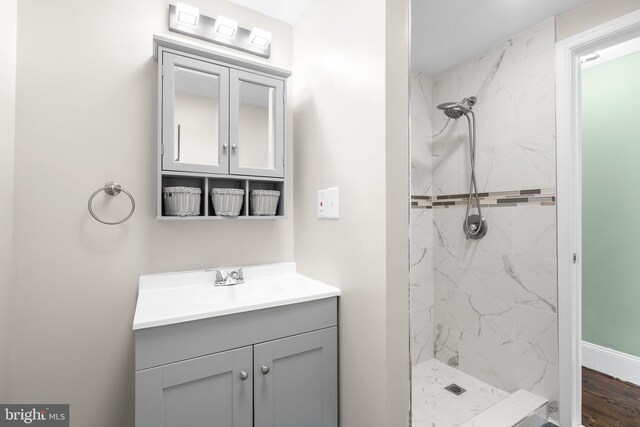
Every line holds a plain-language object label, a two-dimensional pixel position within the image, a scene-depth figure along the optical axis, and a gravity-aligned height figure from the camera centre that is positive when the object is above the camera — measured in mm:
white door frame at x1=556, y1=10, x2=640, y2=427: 1576 -70
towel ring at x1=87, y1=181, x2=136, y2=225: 1257 +95
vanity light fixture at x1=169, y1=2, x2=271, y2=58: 1438 +946
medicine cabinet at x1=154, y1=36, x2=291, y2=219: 1309 +447
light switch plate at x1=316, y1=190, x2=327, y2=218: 1436 +51
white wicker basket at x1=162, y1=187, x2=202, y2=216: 1332 +63
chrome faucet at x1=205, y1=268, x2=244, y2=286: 1476 -327
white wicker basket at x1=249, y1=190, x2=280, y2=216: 1535 +65
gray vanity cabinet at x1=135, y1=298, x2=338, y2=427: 974 -576
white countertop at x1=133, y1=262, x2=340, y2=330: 1035 -348
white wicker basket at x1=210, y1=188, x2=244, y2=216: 1424 +68
